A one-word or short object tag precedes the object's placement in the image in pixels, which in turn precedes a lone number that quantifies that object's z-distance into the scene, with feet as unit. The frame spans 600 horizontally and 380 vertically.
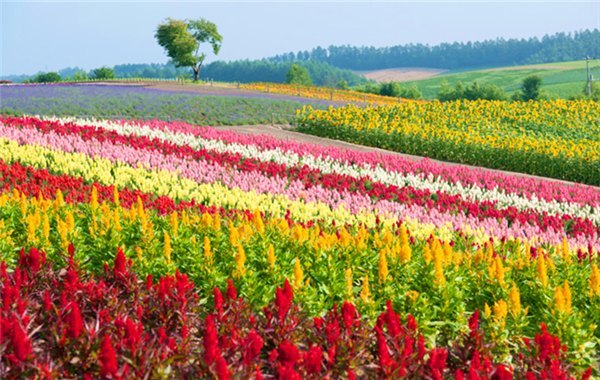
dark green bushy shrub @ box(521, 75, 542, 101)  238.07
